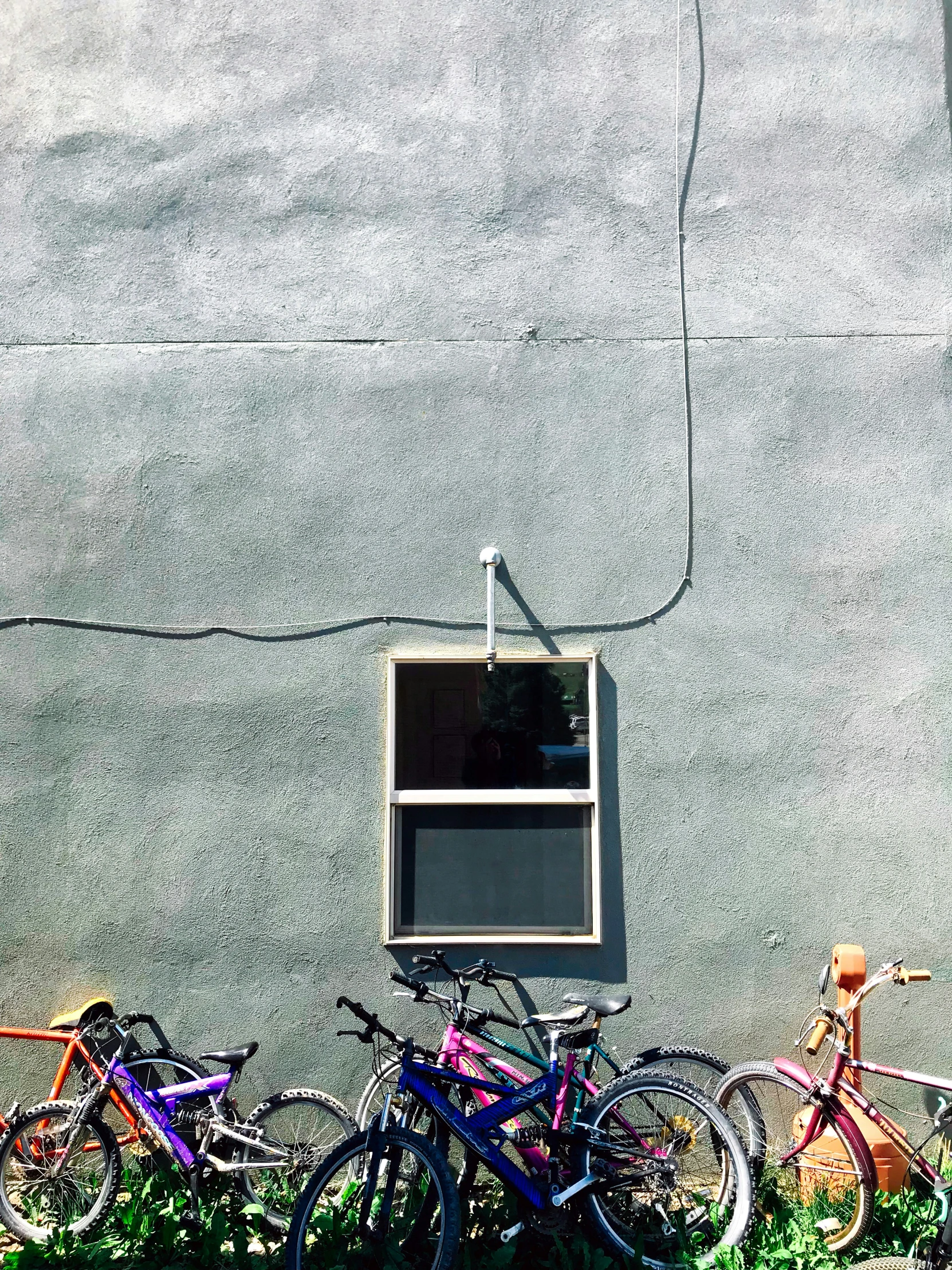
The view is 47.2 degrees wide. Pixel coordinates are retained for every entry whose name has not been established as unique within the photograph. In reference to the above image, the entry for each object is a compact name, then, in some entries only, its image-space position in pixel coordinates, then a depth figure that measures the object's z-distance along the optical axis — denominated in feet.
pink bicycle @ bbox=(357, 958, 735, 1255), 15.65
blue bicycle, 14.10
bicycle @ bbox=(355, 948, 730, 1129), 16.20
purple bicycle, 16.26
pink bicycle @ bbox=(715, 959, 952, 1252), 15.65
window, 18.80
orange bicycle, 16.89
